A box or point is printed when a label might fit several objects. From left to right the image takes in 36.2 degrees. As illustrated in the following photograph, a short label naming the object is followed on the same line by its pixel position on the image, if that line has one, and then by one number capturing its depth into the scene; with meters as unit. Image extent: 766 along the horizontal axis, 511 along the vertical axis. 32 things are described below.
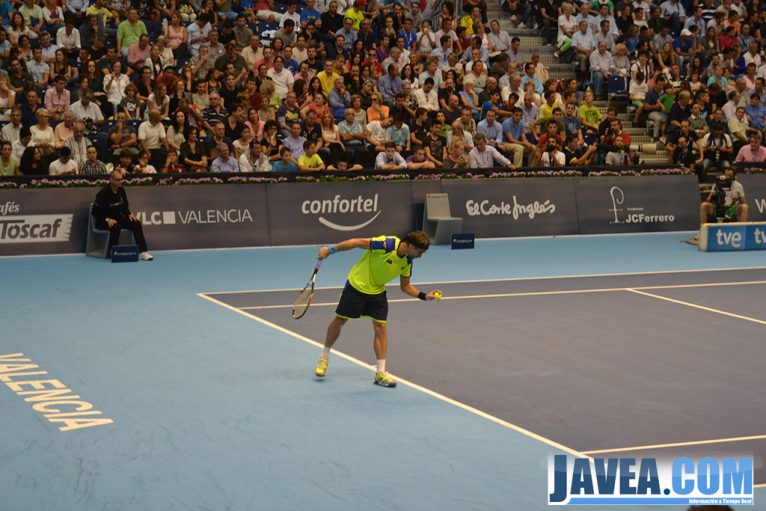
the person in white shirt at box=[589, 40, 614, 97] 31.50
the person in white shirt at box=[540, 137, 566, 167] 26.36
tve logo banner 23.70
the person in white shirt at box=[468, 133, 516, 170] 25.81
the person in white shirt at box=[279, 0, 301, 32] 28.78
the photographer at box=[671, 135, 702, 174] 28.09
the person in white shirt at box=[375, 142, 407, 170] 24.92
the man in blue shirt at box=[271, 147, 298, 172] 24.22
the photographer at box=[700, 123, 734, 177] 28.11
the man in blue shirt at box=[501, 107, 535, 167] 26.69
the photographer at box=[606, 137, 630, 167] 26.83
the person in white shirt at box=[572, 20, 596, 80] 31.83
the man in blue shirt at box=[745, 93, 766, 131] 30.41
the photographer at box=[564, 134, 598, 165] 26.89
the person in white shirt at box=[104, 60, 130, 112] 24.89
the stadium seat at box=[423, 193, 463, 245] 24.23
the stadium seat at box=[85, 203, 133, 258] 21.52
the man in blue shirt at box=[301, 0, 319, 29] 29.23
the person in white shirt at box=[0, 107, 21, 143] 23.06
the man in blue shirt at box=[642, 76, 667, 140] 30.38
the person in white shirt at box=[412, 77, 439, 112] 27.52
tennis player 12.01
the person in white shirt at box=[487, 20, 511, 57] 30.75
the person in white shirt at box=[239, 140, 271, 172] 24.03
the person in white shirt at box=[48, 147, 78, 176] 22.48
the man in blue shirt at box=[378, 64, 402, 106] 27.86
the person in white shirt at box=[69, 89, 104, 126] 24.05
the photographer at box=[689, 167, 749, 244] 24.95
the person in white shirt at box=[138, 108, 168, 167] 23.70
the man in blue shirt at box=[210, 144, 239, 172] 23.56
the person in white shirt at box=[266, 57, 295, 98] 26.72
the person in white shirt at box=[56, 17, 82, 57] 25.75
